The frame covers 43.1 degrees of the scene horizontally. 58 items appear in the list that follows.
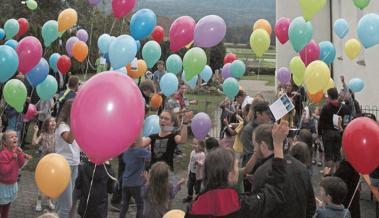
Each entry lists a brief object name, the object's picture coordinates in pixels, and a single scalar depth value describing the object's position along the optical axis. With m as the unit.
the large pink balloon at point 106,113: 3.42
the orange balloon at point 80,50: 10.12
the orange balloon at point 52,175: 4.38
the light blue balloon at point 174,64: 9.16
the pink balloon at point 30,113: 8.92
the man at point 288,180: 3.34
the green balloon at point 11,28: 10.10
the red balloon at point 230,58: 10.42
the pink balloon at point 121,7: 7.93
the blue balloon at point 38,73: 7.60
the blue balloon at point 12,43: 8.58
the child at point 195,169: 6.52
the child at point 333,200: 3.96
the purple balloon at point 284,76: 10.34
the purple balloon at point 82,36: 11.23
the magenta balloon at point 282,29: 8.61
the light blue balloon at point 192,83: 9.20
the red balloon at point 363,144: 4.10
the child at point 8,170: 5.12
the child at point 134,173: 5.16
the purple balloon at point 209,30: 7.63
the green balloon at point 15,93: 6.86
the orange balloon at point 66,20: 8.70
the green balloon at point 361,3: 8.06
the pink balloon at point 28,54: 7.05
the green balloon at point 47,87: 7.95
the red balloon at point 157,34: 10.67
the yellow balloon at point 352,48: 8.83
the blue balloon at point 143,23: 8.19
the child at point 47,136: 6.82
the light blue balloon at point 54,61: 10.10
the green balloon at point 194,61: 7.65
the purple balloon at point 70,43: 10.59
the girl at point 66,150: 5.09
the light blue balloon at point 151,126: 6.15
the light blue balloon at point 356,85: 9.69
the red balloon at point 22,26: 10.97
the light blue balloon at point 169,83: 8.39
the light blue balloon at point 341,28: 9.28
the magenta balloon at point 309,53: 8.20
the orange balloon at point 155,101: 9.30
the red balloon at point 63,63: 9.84
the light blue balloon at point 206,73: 9.98
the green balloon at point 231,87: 8.31
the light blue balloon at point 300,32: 7.44
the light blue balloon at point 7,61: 6.33
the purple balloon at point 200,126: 7.19
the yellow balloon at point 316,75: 6.54
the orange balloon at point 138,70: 9.58
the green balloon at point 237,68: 8.95
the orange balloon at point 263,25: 9.07
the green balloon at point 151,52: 9.16
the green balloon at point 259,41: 8.34
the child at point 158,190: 4.36
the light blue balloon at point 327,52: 8.68
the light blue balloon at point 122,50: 7.06
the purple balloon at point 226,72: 9.38
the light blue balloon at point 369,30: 6.59
